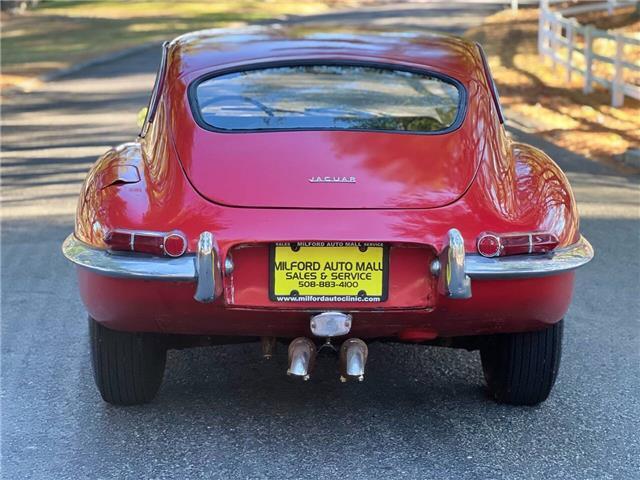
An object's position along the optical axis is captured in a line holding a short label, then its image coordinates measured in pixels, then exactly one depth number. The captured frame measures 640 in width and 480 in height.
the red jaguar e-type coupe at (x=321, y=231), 4.02
